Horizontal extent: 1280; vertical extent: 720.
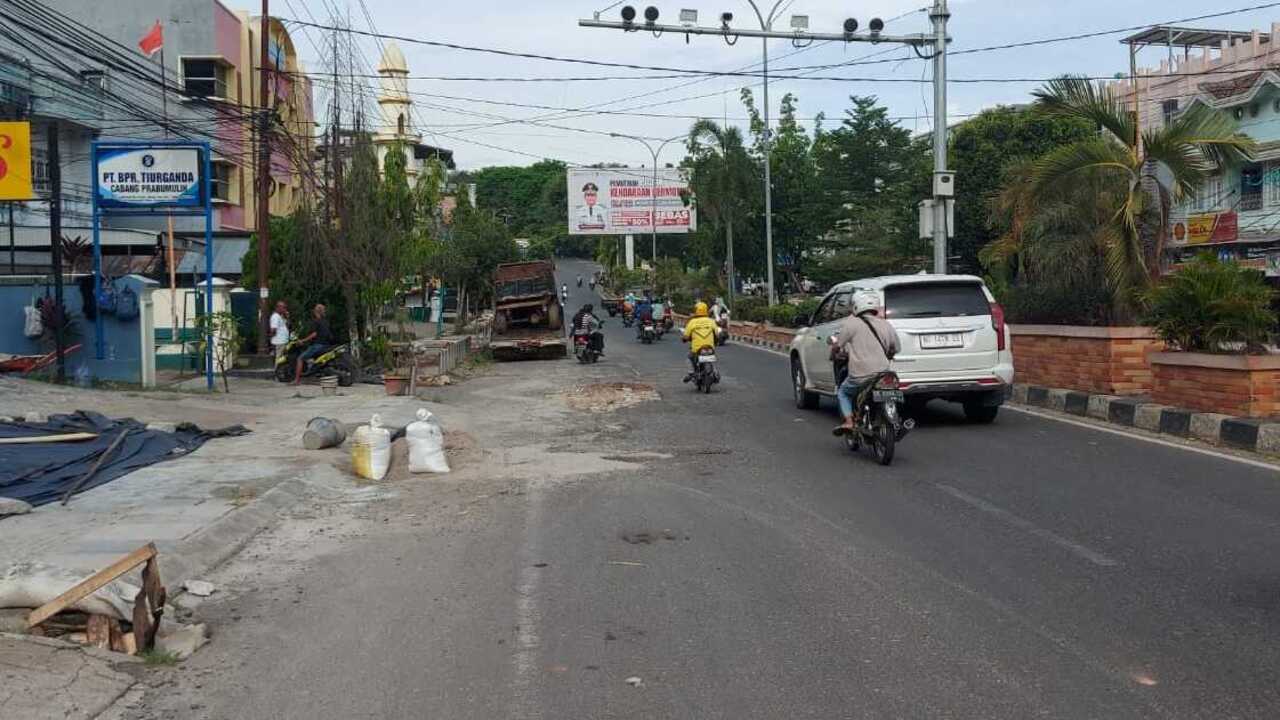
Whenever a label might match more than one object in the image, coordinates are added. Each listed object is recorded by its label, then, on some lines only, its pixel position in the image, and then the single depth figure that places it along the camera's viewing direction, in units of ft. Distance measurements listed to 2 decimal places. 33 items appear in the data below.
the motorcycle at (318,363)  73.61
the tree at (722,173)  167.22
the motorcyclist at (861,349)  37.45
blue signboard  66.33
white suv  44.88
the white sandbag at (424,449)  37.58
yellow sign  60.44
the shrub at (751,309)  142.10
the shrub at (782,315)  129.08
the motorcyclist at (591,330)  98.53
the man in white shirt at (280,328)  76.13
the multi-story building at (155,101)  113.70
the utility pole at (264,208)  79.46
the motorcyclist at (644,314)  133.39
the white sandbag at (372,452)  37.04
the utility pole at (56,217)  62.64
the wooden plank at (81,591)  17.65
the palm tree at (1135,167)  55.21
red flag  117.00
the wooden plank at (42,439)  35.35
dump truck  110.93
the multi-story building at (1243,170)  113.80
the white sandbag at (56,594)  18.37
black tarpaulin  31.40
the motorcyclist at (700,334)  64.28
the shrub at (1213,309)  40.57
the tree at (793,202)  175.73
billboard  259.60
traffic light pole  66.13
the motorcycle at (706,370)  64.44
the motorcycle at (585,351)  98.02
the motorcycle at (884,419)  36.11
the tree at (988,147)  146.20
